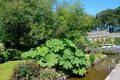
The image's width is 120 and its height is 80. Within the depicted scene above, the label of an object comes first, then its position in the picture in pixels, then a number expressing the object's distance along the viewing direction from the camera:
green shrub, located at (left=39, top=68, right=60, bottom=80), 5.93
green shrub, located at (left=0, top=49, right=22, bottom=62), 9.88
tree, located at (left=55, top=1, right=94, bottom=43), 10.84
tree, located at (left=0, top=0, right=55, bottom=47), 9.55
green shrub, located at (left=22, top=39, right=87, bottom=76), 6.86
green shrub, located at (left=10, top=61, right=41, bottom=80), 5.76
